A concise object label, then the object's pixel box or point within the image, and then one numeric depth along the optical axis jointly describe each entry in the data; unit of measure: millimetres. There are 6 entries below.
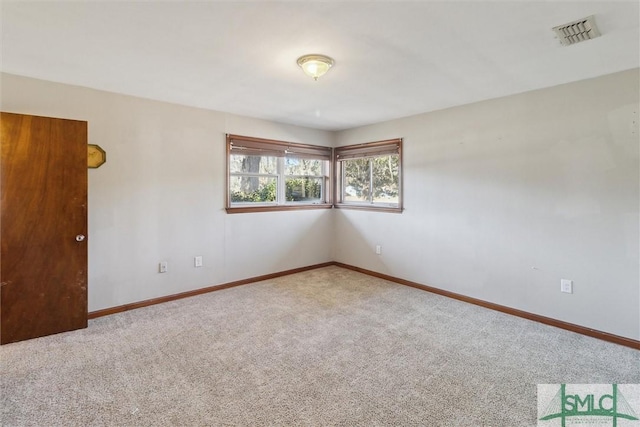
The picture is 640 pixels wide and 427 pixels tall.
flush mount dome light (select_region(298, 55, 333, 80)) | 2467
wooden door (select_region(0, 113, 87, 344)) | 2719
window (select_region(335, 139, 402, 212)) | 4684
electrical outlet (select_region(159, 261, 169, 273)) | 3756
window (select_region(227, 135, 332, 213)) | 4445
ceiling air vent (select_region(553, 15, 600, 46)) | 1987
